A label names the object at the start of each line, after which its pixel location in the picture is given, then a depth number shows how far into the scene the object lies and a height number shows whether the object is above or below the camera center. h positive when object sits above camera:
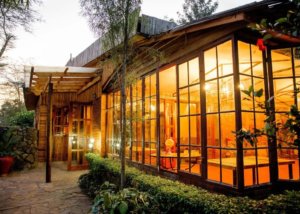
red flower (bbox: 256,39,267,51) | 2.30 +0.81
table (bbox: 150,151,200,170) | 4.61 -0.69
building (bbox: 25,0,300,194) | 3.79 +0.66
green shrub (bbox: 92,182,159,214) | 3.36 -1.12
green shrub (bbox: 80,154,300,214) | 2.83 -1.00
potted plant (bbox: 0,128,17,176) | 9.14 -0.76
